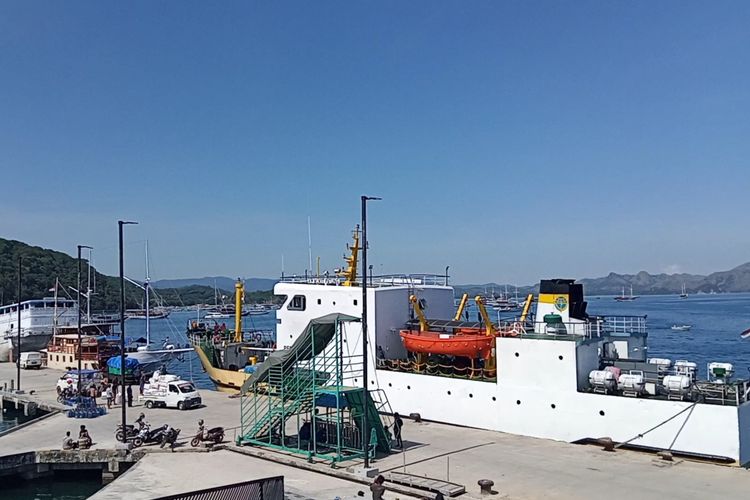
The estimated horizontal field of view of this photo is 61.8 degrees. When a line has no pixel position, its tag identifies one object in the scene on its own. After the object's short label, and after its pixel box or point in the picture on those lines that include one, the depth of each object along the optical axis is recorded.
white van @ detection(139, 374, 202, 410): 27.39
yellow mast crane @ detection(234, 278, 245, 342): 37.06
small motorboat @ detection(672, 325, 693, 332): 79.56
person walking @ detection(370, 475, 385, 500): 13.41
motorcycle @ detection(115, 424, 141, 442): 20.48
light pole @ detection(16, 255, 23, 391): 37.06
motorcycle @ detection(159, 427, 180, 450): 19.97
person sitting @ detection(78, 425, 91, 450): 20.27
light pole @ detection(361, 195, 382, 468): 16.64
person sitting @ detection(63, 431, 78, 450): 20.31
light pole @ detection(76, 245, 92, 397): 30.28
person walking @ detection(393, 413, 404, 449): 19.61
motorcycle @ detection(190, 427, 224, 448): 20.09
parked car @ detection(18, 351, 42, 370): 48.47
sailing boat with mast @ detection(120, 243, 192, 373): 43.56
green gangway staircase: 18.69
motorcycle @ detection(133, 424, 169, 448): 20.28
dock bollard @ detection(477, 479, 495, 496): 14.61
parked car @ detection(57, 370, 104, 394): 33.65
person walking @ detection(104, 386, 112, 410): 28.64
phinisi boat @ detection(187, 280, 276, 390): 33.94
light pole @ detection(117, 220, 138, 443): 20.09
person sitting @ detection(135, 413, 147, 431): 21.02
